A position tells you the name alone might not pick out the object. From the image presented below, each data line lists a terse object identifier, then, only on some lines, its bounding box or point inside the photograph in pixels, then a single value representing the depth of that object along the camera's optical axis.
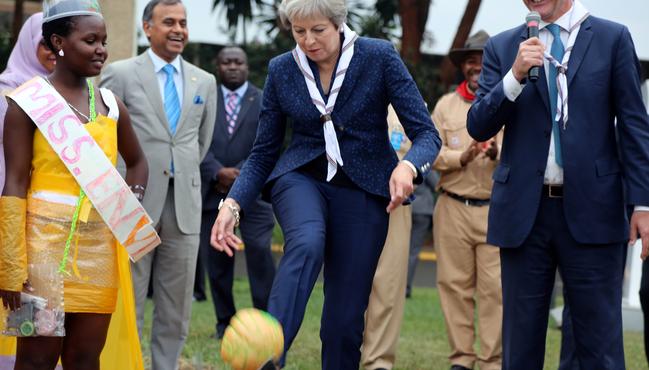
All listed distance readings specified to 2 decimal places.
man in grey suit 7.20
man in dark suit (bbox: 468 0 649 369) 5.14
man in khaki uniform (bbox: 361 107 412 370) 8.02
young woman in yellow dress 4.87
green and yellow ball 4.21
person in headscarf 6.30
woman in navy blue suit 5.04
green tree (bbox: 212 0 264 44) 22.81
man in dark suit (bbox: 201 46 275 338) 9.70
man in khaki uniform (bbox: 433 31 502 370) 8.15
